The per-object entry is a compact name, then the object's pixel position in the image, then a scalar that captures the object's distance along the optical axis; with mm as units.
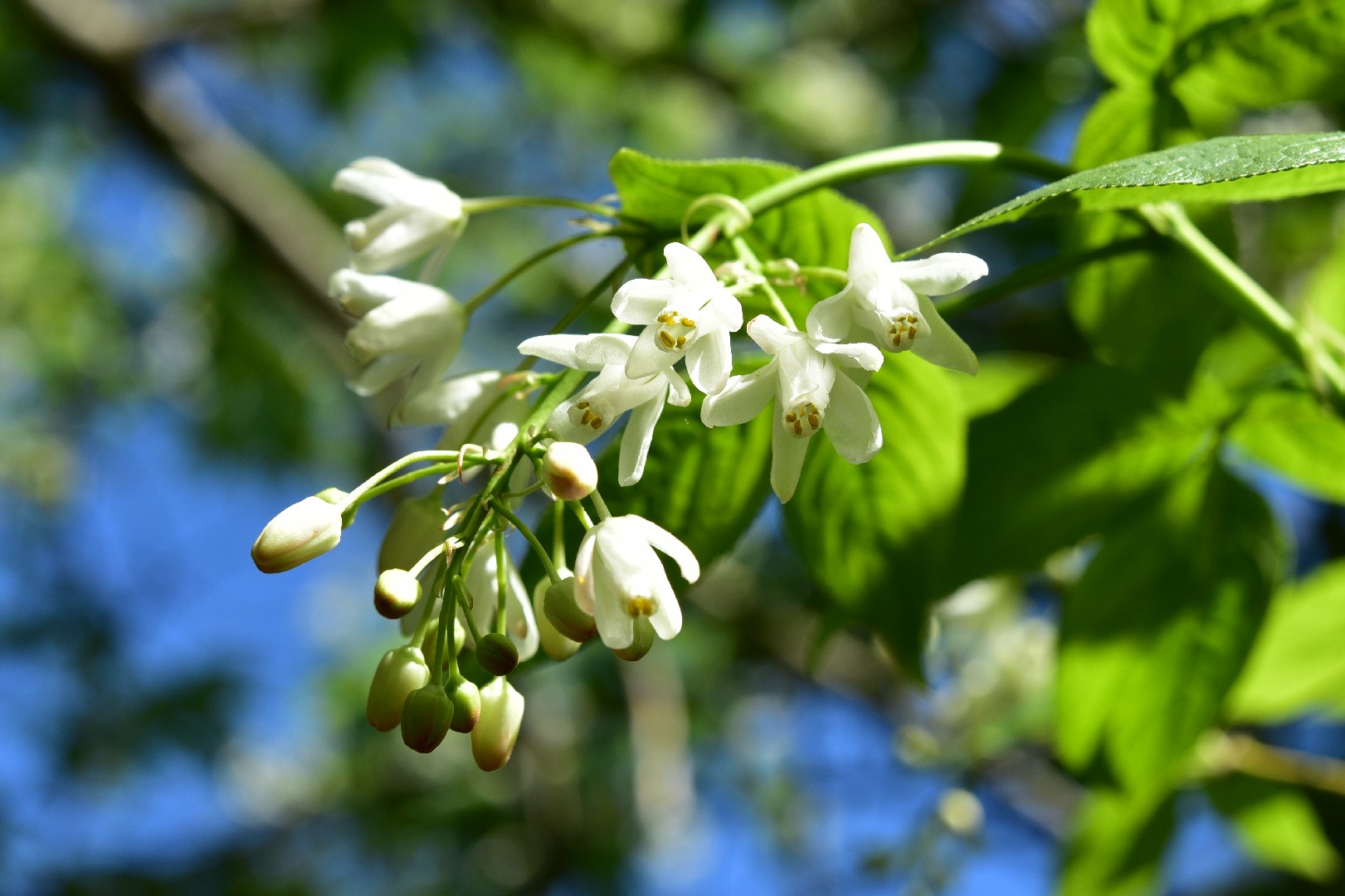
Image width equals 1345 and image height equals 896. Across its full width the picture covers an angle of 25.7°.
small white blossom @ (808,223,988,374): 285
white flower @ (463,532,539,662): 304
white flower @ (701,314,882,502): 284
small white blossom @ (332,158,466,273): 323
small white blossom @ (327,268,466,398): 312
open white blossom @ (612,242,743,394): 283
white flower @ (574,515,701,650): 285
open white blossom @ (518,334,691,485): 285
